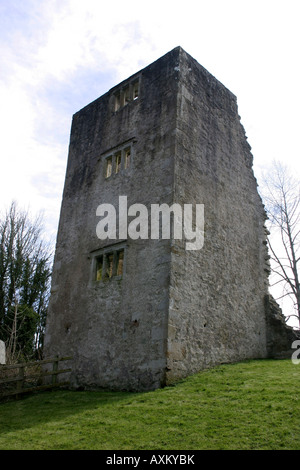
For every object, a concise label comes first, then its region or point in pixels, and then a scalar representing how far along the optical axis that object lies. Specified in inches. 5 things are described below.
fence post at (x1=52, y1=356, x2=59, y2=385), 453.4
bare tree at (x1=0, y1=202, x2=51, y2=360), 796.0
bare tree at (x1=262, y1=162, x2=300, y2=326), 711.9
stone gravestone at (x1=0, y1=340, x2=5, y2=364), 448.0
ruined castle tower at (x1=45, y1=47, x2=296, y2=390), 391.2
